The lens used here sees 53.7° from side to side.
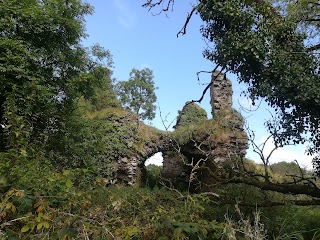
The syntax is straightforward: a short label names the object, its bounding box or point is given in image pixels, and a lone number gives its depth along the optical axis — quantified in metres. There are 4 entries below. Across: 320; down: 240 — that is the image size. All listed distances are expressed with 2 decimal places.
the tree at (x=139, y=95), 36.16
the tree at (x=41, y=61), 8.66
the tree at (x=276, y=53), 9.76
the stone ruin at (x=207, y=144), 17.16
